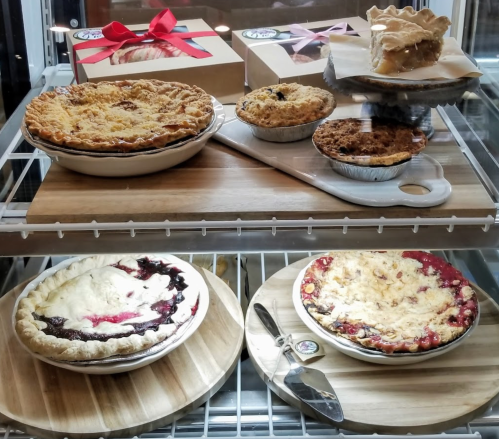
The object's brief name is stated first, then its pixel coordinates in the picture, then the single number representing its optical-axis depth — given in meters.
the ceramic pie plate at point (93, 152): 0.89
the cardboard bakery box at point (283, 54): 1.11
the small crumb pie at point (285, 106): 1.00
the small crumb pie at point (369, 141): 0.90
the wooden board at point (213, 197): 0.87
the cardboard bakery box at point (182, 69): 1.10
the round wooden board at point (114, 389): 1.05
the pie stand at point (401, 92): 0.95
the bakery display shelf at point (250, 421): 1.06
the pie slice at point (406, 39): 0.96
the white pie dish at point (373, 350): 1.12
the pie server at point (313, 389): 1.07
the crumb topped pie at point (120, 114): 0.91
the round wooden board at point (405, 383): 1.06
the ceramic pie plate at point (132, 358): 1.08
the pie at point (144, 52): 1.14
